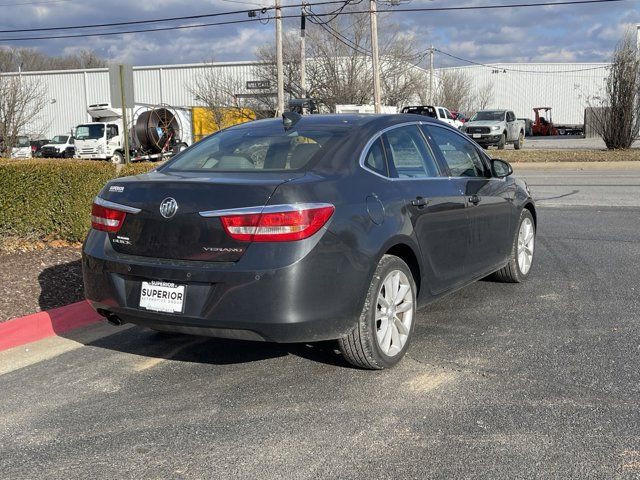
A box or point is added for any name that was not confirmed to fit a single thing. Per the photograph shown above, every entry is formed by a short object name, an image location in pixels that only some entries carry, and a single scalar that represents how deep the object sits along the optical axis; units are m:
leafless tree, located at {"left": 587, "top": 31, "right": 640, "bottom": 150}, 26.94
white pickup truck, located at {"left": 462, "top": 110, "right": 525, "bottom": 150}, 32.38
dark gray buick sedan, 3.71
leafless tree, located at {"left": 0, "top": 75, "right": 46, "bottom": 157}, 20.12
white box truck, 31.06
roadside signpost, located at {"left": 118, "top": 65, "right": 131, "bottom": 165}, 10.26
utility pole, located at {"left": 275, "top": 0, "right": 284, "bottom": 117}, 29.94
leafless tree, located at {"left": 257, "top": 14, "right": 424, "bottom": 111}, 40.91
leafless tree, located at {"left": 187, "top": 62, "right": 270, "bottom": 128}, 39.84
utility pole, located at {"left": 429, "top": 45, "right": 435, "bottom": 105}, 52.81
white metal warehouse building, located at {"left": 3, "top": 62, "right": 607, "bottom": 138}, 54.16
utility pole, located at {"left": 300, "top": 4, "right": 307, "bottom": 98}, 32.94
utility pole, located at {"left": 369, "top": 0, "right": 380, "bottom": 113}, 30.42
